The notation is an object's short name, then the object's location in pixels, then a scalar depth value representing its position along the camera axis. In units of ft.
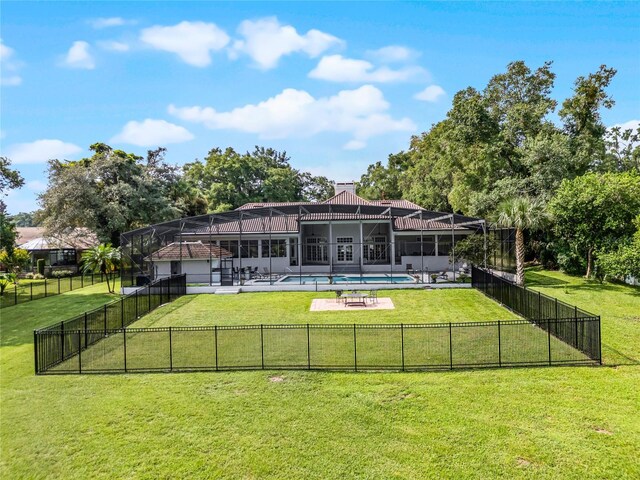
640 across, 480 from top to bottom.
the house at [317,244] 83.30
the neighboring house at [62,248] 108.58
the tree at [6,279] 72.69
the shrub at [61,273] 106.42
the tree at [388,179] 182.29
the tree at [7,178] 80.23
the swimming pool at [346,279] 80.79
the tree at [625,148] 128.67
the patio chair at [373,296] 61.16
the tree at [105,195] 100.27
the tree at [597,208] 66.54
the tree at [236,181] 148.56
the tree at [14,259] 91.25
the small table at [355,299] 57.62
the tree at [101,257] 74.95
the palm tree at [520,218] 67.53
